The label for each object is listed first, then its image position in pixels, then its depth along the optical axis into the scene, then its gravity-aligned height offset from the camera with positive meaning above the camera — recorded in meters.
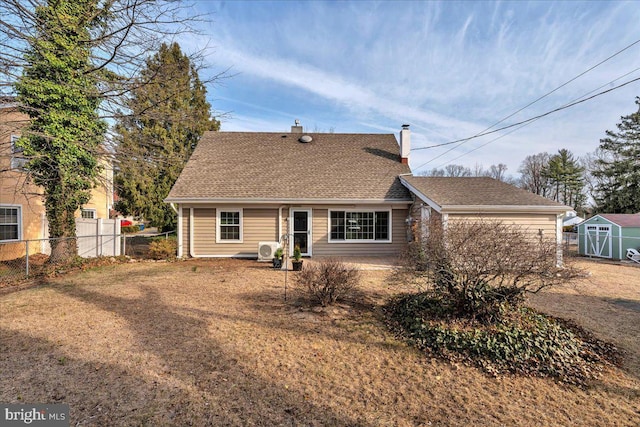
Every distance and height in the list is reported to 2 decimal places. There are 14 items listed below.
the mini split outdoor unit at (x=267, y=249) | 10.70 -1.37
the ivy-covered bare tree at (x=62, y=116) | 6.84 +2.91
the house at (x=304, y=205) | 11.53 +0.30
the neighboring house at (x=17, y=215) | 11.20 -0.11
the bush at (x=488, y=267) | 4.30 -0.84
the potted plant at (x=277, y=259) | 9.84 -1.60
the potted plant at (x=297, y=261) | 9.37 -1.60
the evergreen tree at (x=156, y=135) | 7.92 +2.95
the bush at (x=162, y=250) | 11.23 -1.48
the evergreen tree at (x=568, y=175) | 39.59 +5.08
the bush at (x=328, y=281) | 5.68 -1.37
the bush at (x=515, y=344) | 3.69 -1.88
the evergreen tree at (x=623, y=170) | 22.27 +3.30
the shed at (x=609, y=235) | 12.81 -1.08
